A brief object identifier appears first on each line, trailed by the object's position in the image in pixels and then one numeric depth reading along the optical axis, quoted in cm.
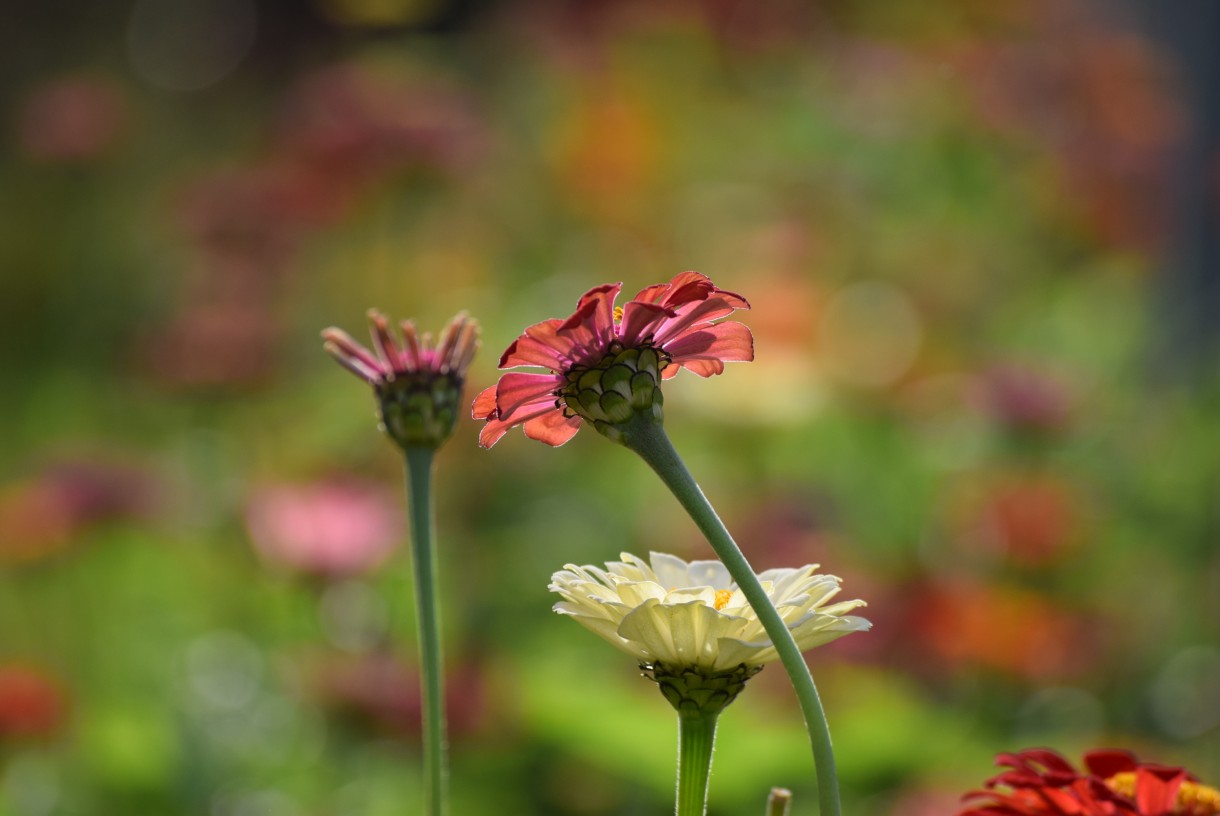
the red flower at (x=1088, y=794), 113
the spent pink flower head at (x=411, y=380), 118
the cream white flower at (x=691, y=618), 112
